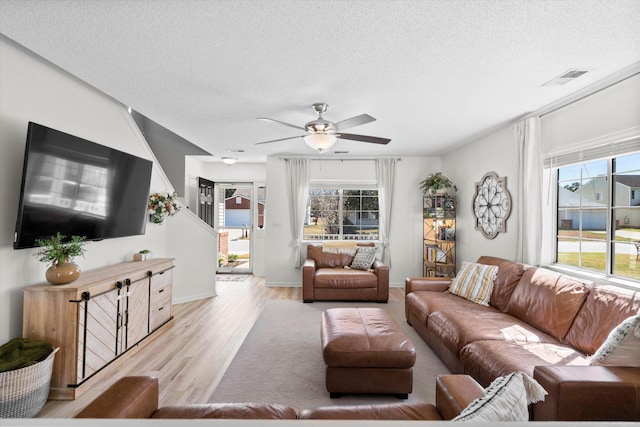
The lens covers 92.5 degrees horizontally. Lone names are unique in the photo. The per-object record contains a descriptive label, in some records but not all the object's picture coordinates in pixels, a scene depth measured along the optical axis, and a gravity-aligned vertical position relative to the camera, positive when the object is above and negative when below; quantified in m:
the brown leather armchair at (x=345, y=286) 4.66 -1.06
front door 6.81 -0.19
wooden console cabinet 2.28 -0.90
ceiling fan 2.93 +0.84
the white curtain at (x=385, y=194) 5.73 +0.43
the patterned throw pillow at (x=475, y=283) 3.26 -0.71
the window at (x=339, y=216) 6.01 +0.00
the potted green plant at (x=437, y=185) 5.02 +0.55
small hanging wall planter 3.96 +0.07
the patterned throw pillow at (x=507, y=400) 0.98 -0.61
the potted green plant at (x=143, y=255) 3.61 -0.52
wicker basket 1.88 -1.15
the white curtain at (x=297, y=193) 5.74 +0.42
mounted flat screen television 2.24 +0.18
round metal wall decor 3.82 +0.19
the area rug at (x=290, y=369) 2.28 -1.35
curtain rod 5.77 +1.09
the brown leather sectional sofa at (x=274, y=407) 1.37 -0.92
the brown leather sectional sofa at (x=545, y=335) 1.51 -0.88
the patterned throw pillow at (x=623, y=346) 1.69 -0.70
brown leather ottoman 2.25 -1.11
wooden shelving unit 5.03 -0.26
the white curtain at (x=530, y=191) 3.23 +0.31
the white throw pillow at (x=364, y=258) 5.07 -0.71
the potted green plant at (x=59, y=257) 2.34 -0.37
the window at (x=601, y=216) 2.49 +0.05
